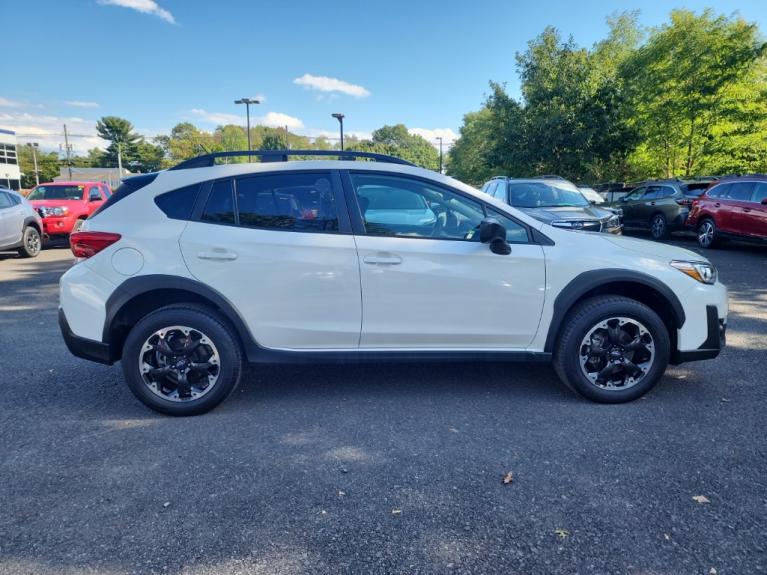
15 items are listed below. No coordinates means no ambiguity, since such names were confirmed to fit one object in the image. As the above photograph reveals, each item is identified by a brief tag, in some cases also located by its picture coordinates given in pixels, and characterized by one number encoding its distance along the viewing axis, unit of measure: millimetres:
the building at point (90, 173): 82344
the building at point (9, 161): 50228
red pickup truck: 13500
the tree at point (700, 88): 17969
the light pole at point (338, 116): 35188
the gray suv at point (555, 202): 8523
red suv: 10727
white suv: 3467
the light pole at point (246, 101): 36000
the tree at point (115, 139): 102250
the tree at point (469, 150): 54344
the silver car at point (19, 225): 10822
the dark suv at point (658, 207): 13906
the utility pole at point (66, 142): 85750
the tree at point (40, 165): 95938
